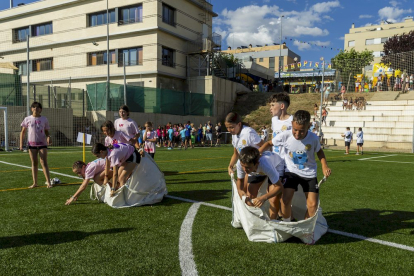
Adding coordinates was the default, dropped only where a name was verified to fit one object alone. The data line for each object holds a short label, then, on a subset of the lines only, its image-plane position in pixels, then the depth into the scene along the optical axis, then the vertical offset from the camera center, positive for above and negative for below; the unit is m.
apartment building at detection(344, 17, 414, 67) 70.25 +19.54
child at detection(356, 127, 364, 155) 18.22 -0.99
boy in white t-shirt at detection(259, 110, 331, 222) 4.30 -0.63
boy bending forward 3.93 -0.73
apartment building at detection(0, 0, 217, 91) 30.09 +8.21
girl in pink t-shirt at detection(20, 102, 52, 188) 7.55 -0.51
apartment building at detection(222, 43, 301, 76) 73.12 +15.82
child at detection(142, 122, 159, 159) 10.11 -0.63
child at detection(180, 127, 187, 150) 22.93 -1.13
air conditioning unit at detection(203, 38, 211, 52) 32.06 +7.62
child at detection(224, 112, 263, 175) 4.89 -0.21
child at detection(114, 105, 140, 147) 7.51 -0.17
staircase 23.06 -0.12
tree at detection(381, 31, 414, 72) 49.88 +12.60
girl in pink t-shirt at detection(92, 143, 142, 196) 5.76 -0.75
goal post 17.58 -0.93
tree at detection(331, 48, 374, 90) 31.53 +5.41
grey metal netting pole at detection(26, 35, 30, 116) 18.33 +1.13
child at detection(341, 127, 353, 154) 18.38 -0.94
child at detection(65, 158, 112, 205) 5.95 -1.01
